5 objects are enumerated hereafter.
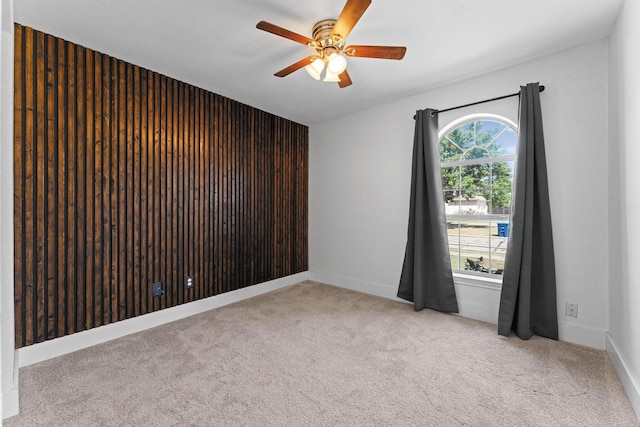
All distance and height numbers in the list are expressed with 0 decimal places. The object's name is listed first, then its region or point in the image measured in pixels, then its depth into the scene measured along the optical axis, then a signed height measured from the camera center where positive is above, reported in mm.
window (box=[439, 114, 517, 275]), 3145 +286
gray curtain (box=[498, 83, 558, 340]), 2670 -247
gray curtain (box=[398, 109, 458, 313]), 3285 -139
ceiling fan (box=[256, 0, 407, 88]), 2010 +1174
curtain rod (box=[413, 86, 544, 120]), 2895 +1101
